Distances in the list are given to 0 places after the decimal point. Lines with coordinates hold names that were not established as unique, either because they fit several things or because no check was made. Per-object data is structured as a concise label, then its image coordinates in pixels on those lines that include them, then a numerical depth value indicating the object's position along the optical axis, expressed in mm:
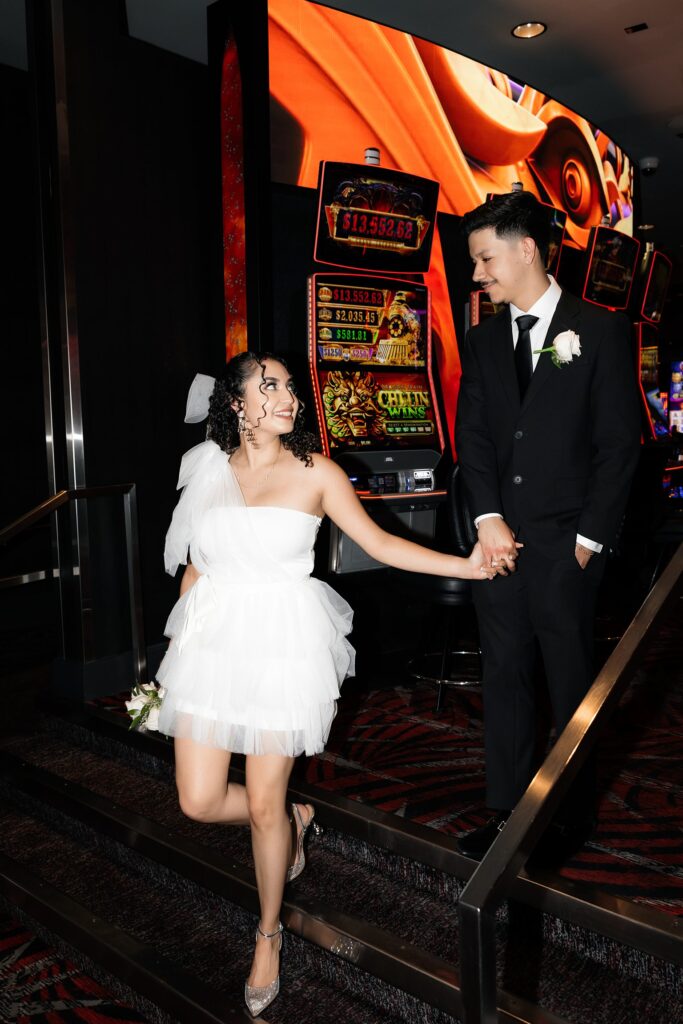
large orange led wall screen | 4730
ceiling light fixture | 5478
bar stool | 3611
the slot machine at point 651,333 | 7160
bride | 2092
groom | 2174
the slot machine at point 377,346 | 4012
